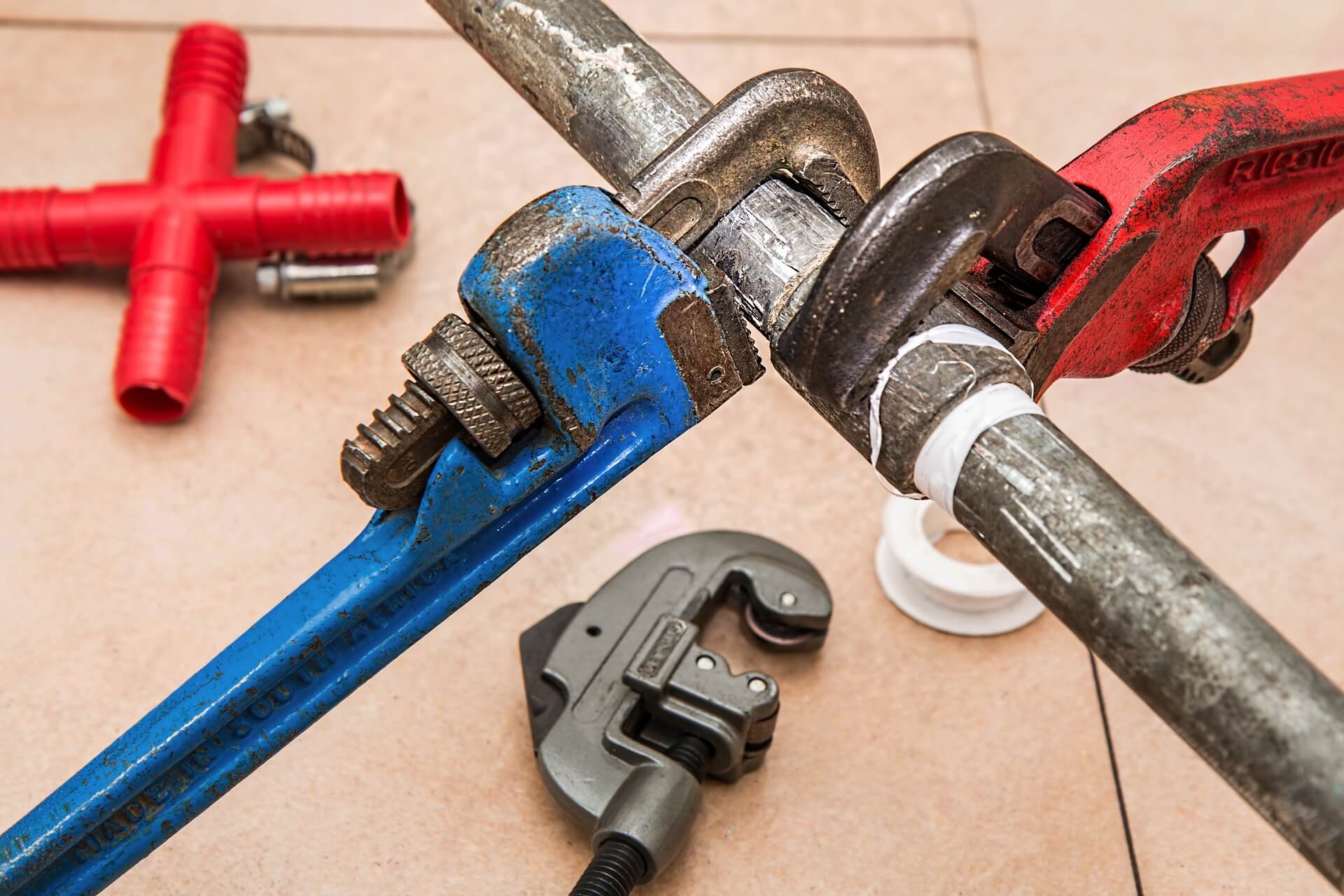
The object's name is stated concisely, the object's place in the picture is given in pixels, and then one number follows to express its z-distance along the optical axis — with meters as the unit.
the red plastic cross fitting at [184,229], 1.00
